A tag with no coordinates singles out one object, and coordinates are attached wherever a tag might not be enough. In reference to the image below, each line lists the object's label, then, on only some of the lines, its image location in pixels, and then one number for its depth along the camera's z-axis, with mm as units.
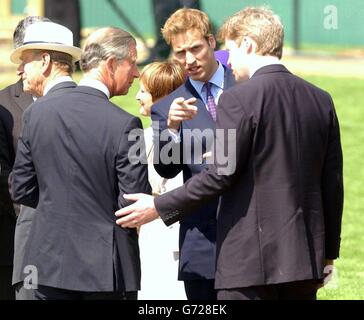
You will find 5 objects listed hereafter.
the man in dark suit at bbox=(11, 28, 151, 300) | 9937
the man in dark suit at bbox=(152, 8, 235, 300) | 10961
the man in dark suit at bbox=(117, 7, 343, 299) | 9633
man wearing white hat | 10859
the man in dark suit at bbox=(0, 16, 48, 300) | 11844
